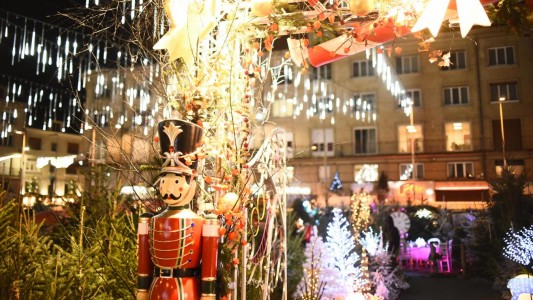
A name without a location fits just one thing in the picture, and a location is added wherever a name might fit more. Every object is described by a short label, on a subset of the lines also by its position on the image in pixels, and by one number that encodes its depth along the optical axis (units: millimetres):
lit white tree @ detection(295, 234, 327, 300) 6188
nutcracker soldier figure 3236
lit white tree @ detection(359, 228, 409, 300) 9247
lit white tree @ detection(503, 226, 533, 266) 8641
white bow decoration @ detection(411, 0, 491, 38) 2994
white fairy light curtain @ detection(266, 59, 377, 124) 30672
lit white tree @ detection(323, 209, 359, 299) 7431
